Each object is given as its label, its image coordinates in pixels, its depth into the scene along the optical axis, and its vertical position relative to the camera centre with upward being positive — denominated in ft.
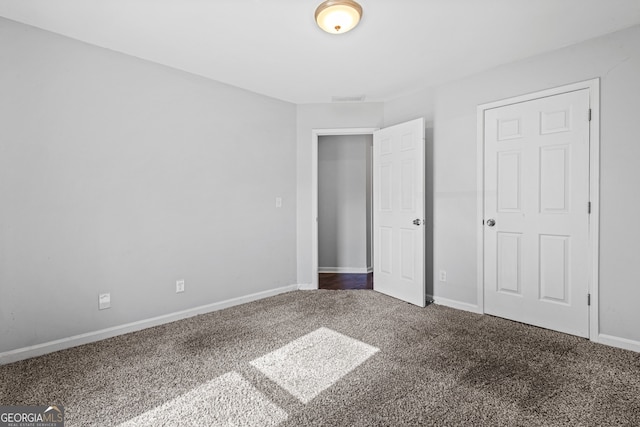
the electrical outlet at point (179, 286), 9.65 -2.49
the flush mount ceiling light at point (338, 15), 6.31 +4.20
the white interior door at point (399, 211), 10.82 -0.16
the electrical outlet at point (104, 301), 8.18 -2.52
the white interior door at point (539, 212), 8.21 -0.17
